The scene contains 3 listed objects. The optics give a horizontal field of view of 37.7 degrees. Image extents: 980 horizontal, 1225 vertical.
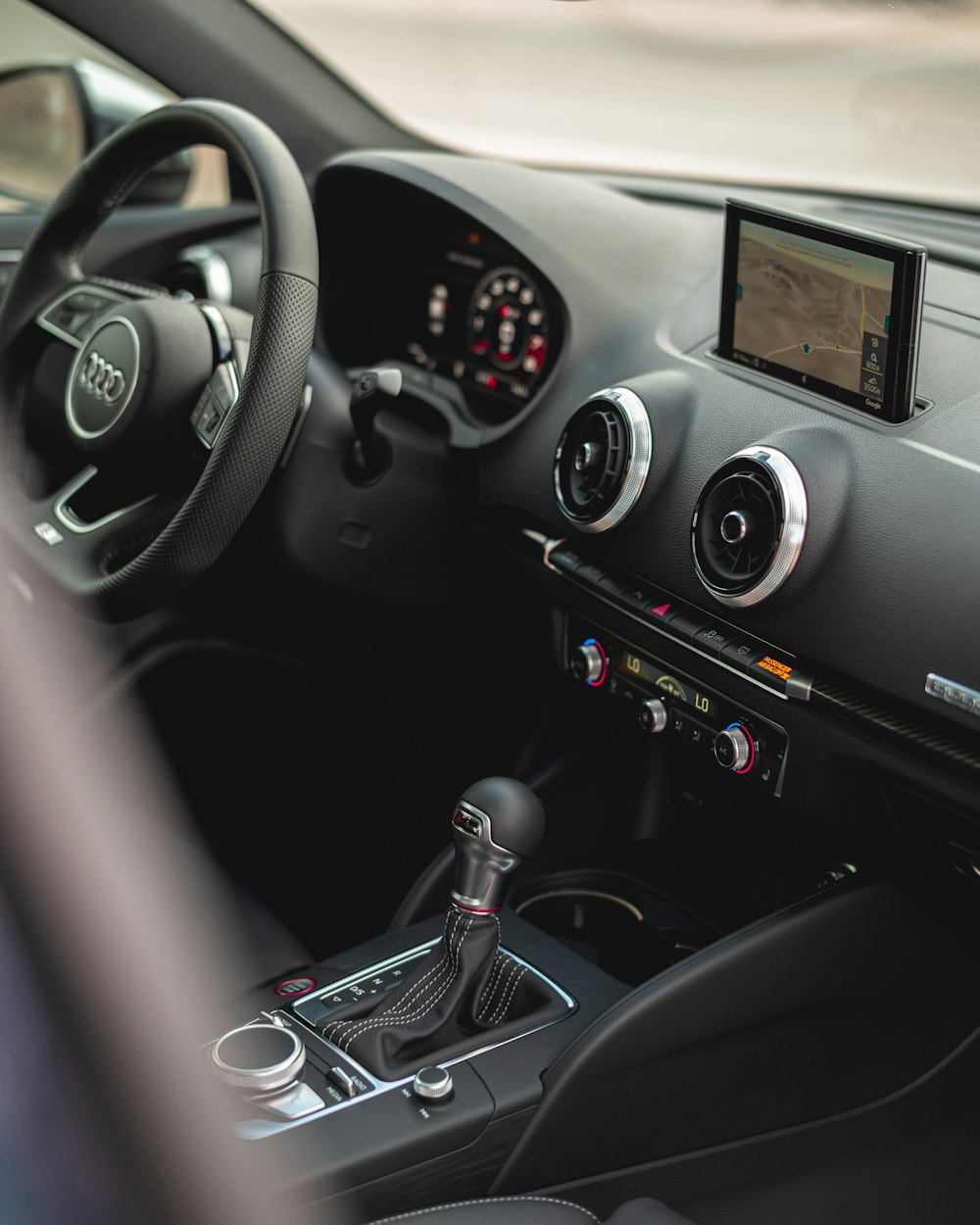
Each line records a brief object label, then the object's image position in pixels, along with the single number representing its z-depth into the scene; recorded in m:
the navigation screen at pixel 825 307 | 1.29
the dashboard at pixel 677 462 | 1.28
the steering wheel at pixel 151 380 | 1.43
